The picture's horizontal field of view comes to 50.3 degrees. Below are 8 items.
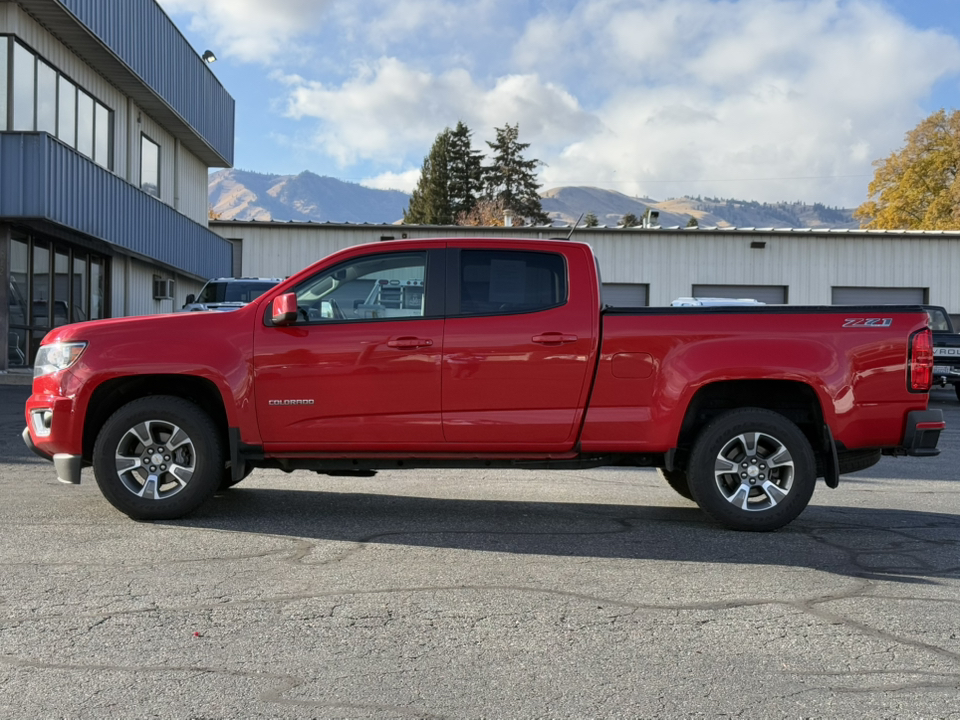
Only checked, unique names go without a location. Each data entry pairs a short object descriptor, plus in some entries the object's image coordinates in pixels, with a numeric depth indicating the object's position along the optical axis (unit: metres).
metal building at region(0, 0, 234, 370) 17.81
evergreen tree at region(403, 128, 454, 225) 81.43
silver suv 18.72
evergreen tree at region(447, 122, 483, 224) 83.12
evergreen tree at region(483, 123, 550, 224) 84.44
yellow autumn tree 56.66
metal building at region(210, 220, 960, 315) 37.16
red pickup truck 6.60
